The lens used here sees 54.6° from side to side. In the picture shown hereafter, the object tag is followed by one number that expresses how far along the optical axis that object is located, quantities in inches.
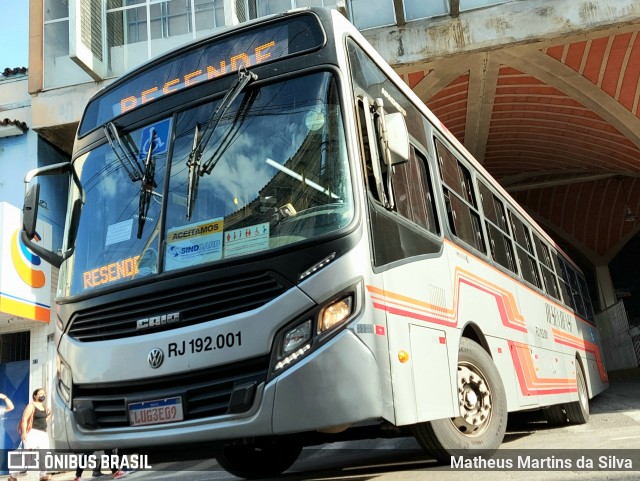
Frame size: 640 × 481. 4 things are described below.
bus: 133.7
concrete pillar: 1196.5
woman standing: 348.2
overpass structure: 465.4
